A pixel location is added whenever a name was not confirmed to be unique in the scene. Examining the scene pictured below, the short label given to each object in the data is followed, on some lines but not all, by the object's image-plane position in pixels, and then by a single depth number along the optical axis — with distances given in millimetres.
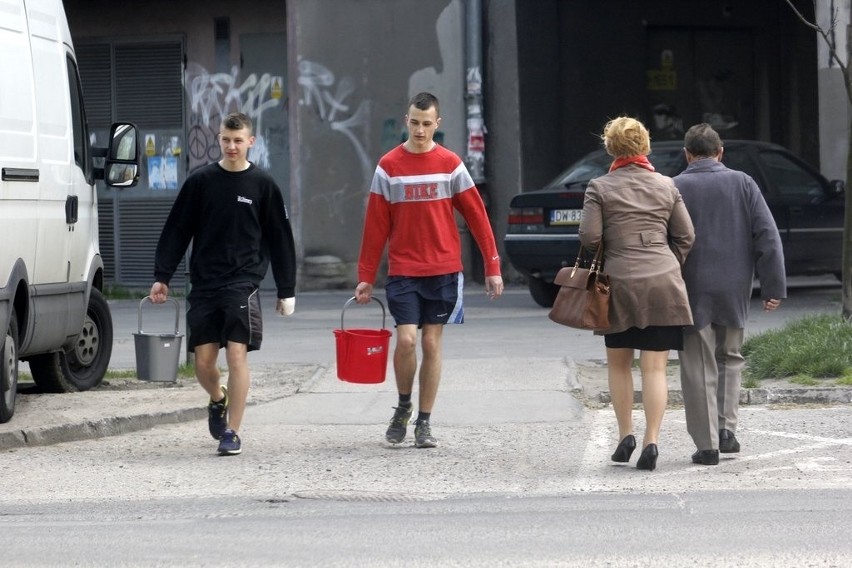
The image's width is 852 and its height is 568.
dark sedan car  30453
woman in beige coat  14641
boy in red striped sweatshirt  16031
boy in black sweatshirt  15859
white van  17297
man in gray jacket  15094
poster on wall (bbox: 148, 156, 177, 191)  41375
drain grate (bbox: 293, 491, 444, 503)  13453
